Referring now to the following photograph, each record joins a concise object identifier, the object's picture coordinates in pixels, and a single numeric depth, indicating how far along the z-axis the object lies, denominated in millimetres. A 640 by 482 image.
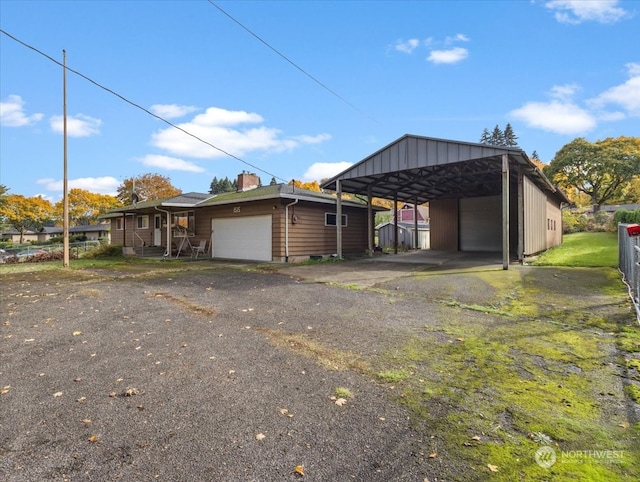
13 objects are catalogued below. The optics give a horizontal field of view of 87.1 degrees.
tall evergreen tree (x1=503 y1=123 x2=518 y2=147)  66438
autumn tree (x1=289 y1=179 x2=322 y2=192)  50875
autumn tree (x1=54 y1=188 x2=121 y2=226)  45250
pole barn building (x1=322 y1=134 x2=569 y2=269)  11421
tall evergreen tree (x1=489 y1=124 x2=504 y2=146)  67125
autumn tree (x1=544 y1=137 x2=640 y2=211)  30578
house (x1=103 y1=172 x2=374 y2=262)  14117
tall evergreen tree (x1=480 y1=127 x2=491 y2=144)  69312
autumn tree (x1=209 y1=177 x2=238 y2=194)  75500
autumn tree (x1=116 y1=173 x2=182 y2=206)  40781
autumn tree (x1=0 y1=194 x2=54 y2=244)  41344
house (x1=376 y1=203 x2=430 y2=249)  25484
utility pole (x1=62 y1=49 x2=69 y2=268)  12461
